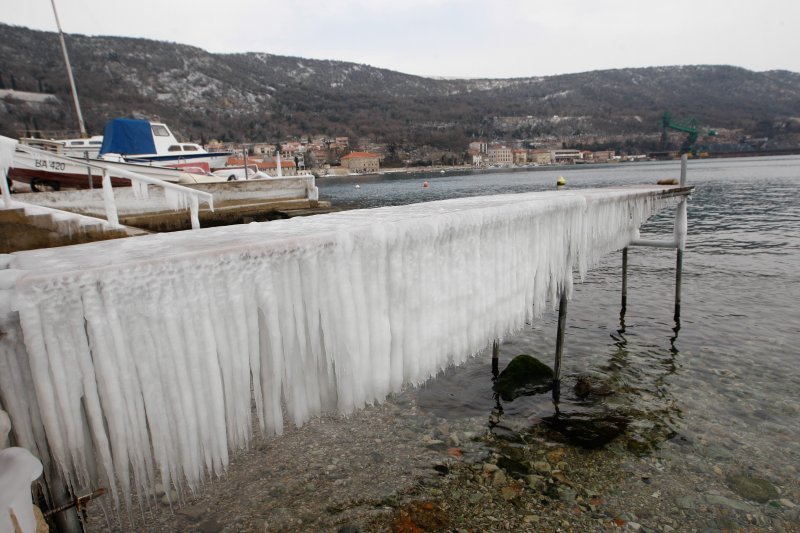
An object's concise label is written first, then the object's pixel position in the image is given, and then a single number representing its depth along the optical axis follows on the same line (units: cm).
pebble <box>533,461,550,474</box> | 558
